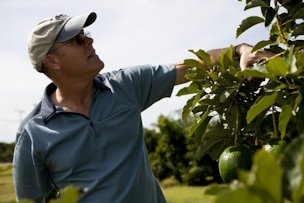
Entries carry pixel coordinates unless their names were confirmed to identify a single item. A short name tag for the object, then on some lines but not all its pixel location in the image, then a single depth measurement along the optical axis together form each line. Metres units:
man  2.09
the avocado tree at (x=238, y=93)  1.41
